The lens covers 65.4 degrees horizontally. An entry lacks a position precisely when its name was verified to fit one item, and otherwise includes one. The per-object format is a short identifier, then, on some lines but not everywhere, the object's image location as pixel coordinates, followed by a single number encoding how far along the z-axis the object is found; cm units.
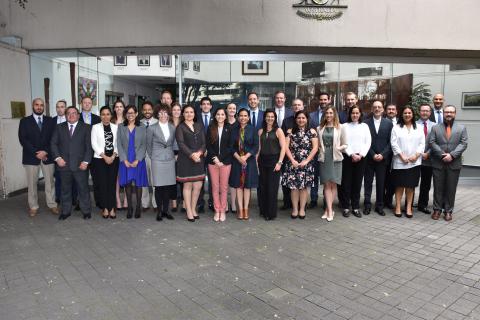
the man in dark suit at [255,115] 629
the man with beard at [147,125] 604
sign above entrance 746
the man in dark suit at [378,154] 609
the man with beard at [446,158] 580
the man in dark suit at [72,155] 577
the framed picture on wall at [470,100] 1055
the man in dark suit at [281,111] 647
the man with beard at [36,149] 591
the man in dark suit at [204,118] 625
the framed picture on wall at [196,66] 876
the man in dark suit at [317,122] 640
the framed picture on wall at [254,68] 868
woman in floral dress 576
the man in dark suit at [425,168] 622
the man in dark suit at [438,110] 669
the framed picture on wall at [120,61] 1560
